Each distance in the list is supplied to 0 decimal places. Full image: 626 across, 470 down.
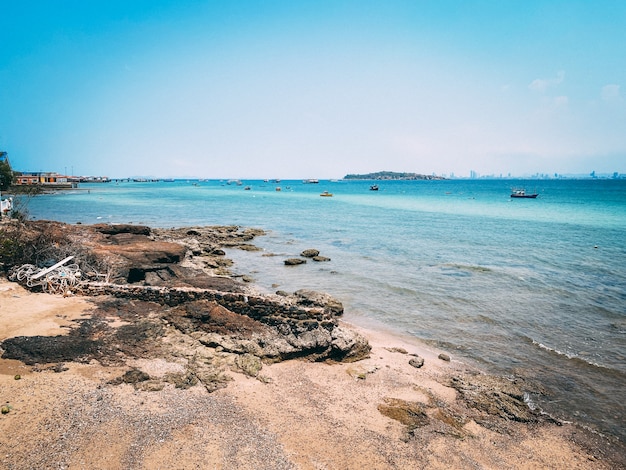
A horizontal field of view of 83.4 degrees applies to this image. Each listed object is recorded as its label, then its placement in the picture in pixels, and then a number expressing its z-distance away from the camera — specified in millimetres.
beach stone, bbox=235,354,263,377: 10234
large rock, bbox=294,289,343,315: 16141
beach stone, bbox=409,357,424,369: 11602
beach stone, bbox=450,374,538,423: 9359
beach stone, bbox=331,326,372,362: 11531
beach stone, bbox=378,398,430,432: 8602
